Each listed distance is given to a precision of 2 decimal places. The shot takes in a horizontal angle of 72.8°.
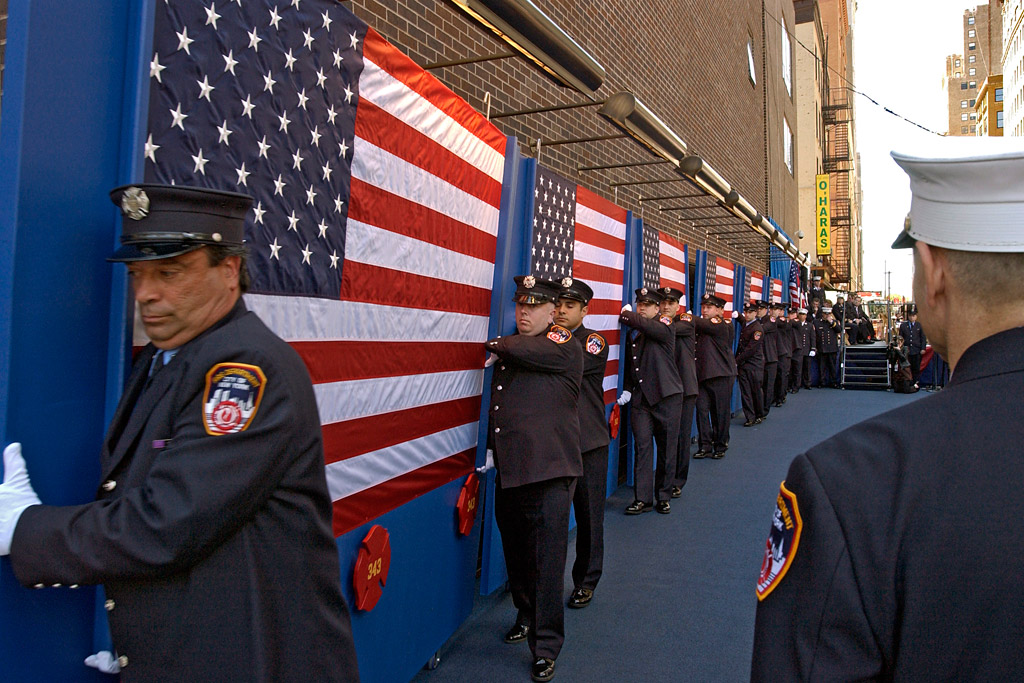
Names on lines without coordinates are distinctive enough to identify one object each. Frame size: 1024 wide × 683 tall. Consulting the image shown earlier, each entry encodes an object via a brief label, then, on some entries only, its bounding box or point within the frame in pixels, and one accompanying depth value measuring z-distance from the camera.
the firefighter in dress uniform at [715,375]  8.44
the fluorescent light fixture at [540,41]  3.27
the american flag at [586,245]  4.52
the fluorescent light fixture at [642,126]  4.83
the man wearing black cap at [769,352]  12.34
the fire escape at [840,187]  49.78
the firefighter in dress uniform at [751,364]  11.06
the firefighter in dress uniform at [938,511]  0.83
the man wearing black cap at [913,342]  16.61
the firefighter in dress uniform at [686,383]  6.97
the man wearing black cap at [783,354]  13.52
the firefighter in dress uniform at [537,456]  3.45
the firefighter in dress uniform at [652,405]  6.29
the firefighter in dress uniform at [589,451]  4.27
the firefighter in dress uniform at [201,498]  1.32
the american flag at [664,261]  7.03
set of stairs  17.88
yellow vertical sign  32.41
